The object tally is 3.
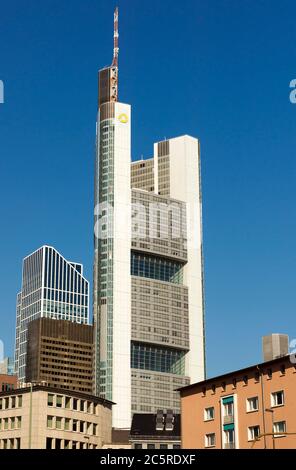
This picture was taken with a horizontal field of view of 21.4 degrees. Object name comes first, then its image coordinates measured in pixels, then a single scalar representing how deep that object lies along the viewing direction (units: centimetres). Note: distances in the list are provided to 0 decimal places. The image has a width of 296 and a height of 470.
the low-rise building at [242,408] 9500
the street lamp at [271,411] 8969
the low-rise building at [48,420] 14188
